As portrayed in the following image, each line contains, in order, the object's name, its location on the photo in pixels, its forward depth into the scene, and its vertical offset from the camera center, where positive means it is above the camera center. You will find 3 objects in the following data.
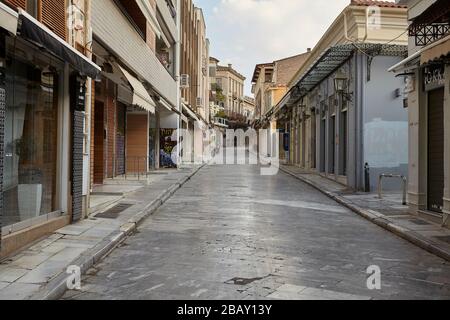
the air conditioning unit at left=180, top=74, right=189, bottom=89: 35.25 +5.22
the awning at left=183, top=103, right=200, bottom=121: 36.51 +3.45
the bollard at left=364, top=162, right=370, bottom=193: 17.47 -0.67
